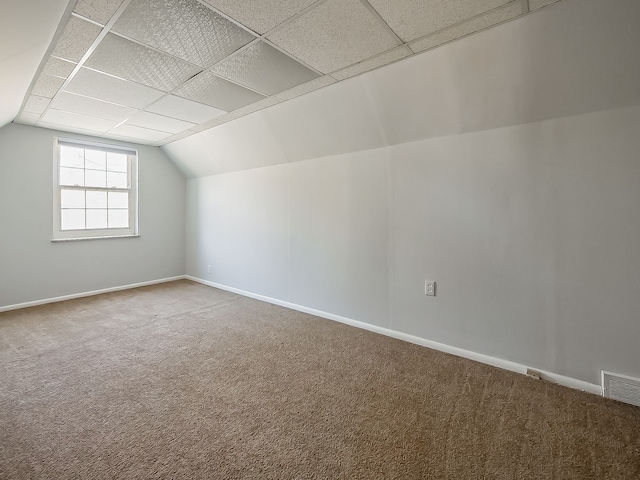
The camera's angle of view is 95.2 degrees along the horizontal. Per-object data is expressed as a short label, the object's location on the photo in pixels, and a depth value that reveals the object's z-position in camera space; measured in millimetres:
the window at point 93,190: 4074
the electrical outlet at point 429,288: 2668
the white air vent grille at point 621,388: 1850
